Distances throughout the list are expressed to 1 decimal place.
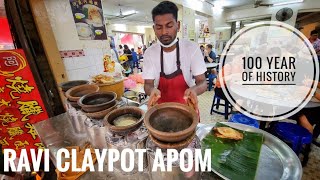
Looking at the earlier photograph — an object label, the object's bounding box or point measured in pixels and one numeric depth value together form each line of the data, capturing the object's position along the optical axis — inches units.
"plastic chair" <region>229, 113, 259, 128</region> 95.2
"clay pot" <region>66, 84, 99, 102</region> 56.9
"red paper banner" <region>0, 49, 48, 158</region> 81.6
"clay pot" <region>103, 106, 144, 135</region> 35.4
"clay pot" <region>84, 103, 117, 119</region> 43.4
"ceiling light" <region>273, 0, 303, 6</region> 326.0
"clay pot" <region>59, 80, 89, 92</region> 65.2
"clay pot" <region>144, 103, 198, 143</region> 32.6
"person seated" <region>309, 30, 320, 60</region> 226.5
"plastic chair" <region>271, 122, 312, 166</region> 87.4
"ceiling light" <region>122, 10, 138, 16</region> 389.1
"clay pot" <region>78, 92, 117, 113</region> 43.3
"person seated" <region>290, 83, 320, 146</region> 101.1
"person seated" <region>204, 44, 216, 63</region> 288.5
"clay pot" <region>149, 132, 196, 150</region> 28.3
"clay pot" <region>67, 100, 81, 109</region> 52.4
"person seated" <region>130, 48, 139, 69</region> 481.7
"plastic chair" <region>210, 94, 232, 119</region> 155.3
